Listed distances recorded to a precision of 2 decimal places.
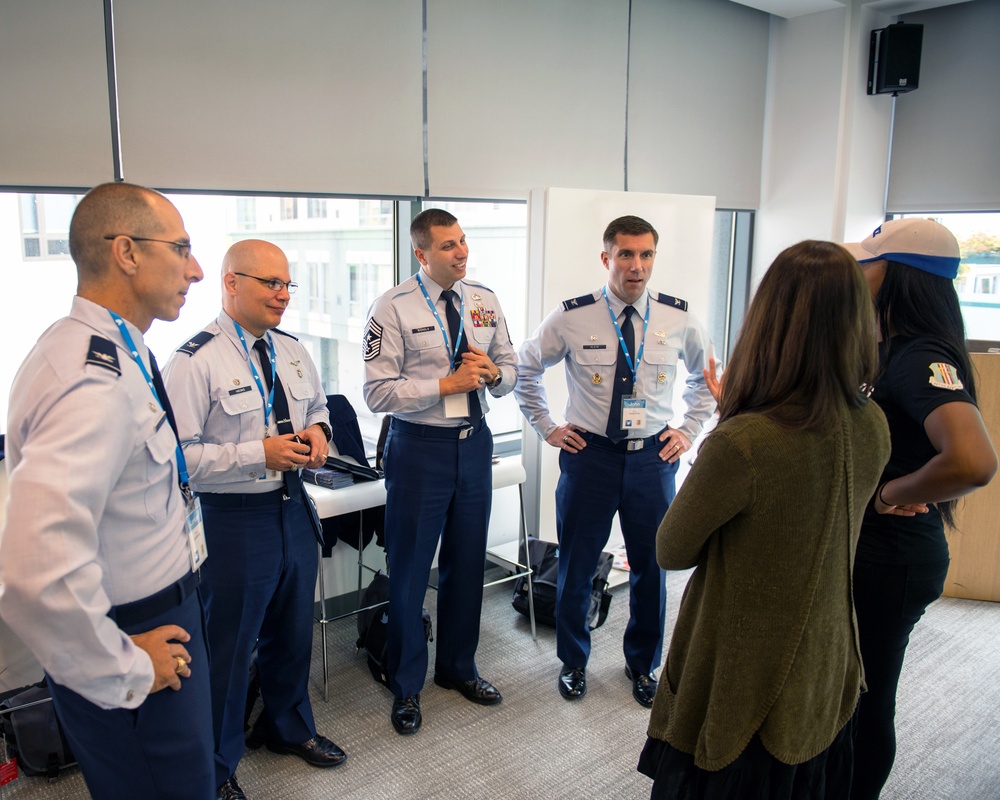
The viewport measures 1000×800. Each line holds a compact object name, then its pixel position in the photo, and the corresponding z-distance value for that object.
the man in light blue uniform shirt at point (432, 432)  2.78
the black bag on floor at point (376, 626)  3.17
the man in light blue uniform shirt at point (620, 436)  2.97
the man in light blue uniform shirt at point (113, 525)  1.24
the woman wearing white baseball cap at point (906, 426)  1.73
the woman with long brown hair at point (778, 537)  1.40
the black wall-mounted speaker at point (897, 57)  4.60
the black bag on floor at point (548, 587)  3.61
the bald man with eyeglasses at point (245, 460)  2.20
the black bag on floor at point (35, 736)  2.51
